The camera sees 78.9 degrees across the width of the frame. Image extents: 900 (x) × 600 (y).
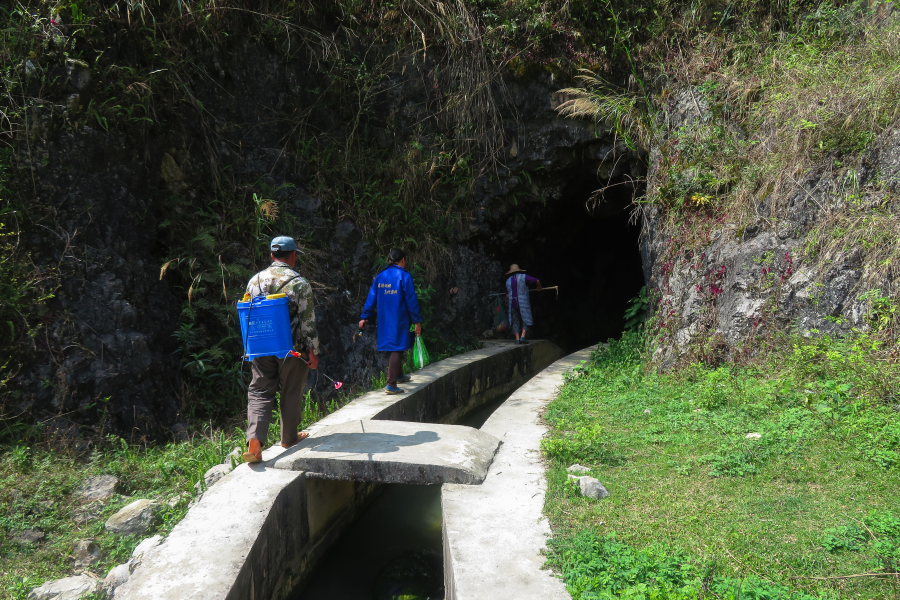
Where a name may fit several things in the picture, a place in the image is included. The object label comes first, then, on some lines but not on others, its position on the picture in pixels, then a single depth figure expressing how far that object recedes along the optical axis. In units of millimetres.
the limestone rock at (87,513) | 4518
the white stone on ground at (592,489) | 3508
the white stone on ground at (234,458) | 4348
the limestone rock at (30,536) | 4230
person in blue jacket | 6227
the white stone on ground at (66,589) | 3424
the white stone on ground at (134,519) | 4227
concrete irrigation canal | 2789
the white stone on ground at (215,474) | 4457
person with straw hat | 10422
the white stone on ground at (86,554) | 4008
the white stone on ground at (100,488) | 4848
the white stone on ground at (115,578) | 3127
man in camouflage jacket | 4188
